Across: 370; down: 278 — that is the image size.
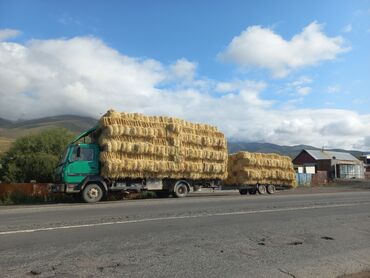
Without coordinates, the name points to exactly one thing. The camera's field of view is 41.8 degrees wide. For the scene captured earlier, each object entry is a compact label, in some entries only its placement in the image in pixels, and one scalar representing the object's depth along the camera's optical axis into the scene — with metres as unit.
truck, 21.55
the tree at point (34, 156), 32.84
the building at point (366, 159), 105.80
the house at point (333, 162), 81.31
